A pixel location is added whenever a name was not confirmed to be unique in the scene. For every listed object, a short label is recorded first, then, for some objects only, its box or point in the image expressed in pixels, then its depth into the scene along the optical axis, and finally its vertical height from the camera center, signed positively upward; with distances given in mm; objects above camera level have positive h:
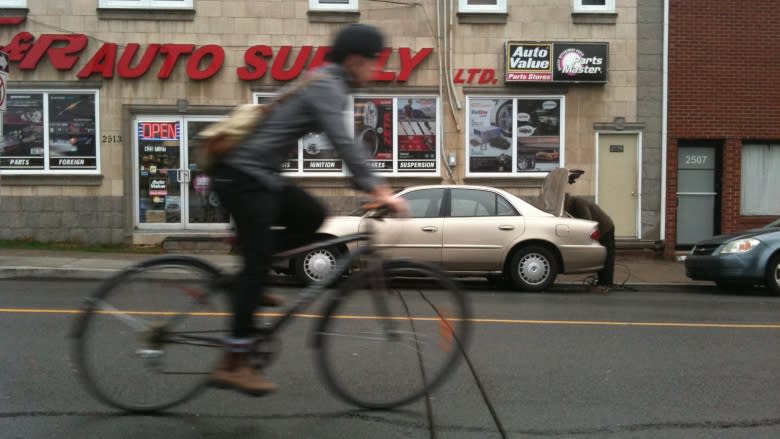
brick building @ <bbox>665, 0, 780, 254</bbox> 14047 +2114
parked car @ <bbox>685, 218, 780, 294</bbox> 9570 -971
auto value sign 13953 +2677
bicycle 3527 -738
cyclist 3322 +118
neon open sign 14008 +1247
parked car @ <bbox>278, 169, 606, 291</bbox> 9555 -644
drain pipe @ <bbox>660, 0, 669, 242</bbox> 14125 +1659
